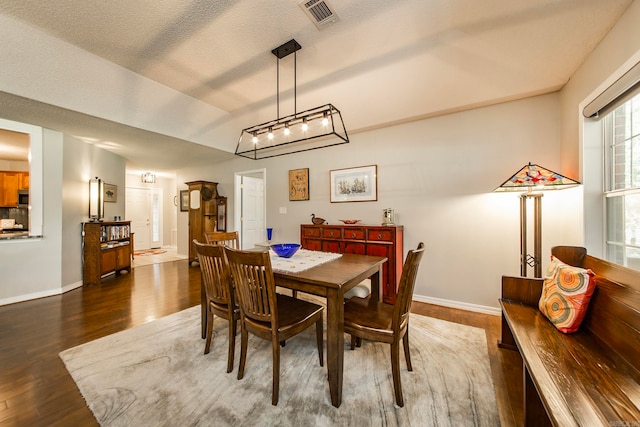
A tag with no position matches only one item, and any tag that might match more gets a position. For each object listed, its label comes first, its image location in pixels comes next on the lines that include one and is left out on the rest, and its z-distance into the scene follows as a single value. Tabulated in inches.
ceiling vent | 73.9
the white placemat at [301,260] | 72.8
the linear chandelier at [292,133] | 90.3
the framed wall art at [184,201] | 244.4
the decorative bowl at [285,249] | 87.2
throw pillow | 55.2
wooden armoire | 202.8
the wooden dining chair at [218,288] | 68.3
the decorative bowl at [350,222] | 136.2
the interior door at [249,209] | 197.0
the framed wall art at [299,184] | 161.6
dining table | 56.3
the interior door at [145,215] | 282.8
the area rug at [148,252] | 261.7
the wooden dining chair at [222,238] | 103.2
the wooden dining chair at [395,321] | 56.2
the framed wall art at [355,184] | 137.2
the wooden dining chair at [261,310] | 56.9
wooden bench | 34.3
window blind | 55.8
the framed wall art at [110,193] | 180.5
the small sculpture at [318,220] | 146.3
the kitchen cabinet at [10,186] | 181.6
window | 64.0
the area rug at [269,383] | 53.6
